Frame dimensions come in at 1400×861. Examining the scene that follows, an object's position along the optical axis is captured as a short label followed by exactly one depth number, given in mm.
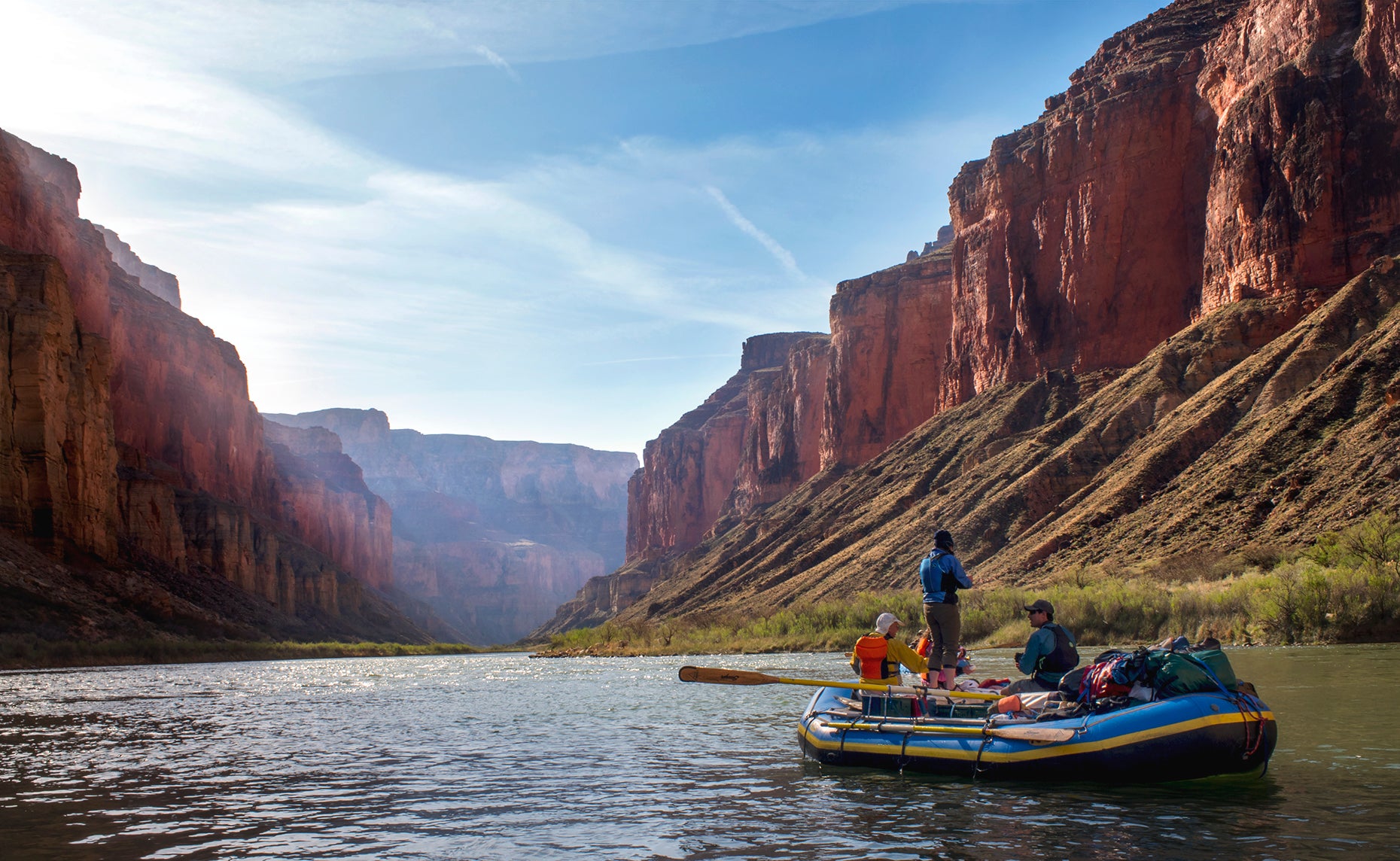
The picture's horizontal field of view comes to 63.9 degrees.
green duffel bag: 13062
